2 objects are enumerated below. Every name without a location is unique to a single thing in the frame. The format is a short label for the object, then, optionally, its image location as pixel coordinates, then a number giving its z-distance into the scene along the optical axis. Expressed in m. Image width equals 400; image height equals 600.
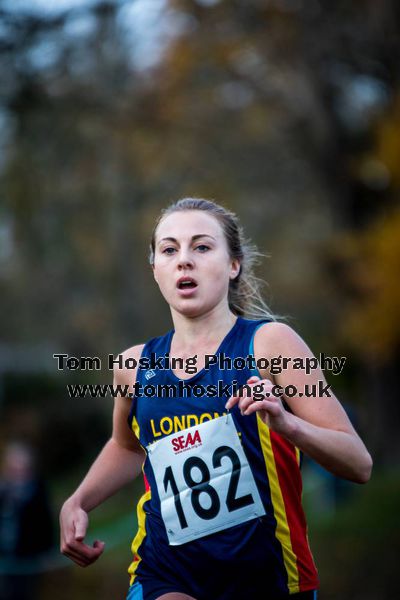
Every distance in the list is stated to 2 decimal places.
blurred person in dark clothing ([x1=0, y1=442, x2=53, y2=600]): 16.33
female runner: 6.32
